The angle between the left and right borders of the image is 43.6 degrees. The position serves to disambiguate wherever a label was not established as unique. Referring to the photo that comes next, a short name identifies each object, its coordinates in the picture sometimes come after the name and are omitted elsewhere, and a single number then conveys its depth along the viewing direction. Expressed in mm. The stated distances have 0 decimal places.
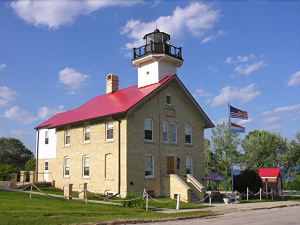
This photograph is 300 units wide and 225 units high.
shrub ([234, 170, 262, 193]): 34062
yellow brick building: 28094
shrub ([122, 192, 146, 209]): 21266
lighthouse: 32875
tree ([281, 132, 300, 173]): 64312
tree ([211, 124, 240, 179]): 56375
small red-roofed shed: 40562
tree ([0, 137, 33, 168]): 73062
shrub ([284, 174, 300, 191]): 55781
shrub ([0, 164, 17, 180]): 37894
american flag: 30125
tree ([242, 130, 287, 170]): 63125
